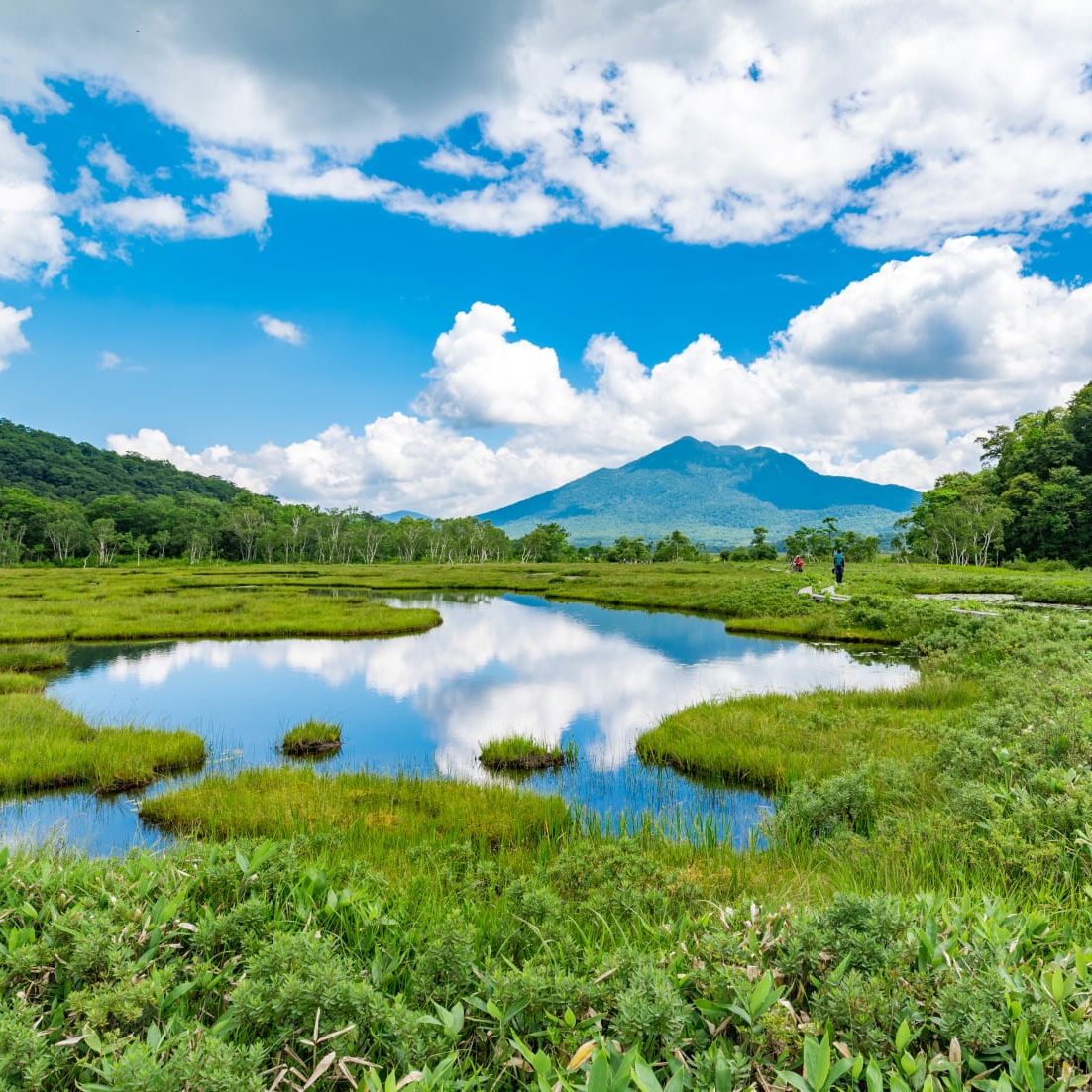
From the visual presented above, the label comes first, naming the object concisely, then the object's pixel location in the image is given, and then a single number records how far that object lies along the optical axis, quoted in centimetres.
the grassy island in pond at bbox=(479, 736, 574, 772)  1313
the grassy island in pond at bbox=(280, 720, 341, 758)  1412
